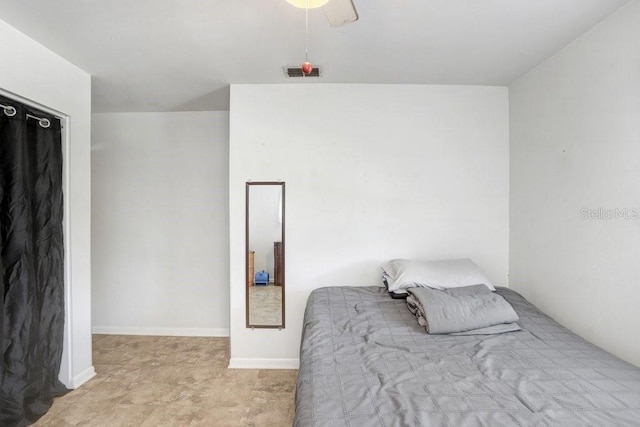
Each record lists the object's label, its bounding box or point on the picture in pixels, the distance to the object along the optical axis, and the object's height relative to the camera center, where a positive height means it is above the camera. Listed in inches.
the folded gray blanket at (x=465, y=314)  73.2 -22.9
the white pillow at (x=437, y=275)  95.3 -18.2
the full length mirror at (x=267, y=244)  113.7 -10.3
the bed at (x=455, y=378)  43.3 -26.8
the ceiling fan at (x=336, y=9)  52.7 +34.1
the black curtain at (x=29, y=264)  80.1 -12.9
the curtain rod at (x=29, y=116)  79.0 +25.8
